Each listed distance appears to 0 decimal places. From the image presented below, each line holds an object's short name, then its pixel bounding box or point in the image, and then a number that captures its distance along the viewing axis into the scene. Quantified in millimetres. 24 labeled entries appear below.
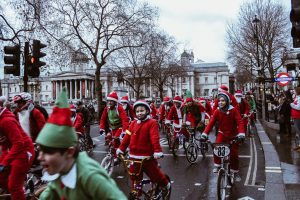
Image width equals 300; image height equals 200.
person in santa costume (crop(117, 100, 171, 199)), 5219
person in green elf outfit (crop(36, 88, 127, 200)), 2234
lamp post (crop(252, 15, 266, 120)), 24130
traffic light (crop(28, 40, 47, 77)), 10047
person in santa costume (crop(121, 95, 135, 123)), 11232
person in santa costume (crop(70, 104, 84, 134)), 12531
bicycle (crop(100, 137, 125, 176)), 8234
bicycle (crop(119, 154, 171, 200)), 5250
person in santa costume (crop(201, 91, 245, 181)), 6863
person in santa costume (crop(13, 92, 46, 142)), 5754
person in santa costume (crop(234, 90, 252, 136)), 13930
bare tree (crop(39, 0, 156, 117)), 33531
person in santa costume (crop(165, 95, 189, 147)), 11906
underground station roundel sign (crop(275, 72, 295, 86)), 15923
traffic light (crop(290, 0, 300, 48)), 5309
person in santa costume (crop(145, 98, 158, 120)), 18752
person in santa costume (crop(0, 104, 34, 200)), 4328
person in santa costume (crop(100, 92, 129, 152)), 8523
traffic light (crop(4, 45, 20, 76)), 9725
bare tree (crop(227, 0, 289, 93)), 35188
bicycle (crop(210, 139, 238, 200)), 5949
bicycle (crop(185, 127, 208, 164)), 10164
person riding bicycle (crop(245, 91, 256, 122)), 18197
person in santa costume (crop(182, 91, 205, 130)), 11125
